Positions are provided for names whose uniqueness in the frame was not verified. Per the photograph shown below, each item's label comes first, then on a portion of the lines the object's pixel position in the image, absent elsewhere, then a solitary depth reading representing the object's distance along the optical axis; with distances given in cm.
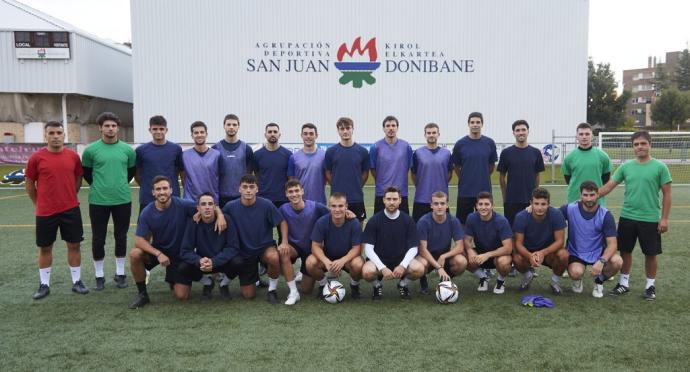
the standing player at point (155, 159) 566
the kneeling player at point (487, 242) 529
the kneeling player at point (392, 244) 514
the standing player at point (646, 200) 504
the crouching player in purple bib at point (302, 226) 540
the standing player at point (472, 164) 599
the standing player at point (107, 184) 548
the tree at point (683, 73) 7125
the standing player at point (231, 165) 591
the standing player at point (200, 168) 576
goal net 1662
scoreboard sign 2172
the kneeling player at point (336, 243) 514
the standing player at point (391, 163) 605
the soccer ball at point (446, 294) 496
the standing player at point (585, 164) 578
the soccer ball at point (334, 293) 501
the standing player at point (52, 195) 518
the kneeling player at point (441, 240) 525
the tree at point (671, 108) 4728
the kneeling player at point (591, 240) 514
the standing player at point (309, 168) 598
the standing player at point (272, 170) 597
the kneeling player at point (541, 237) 524
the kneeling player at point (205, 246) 504
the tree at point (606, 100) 4956
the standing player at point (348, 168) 595
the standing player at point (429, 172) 602
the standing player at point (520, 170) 597
